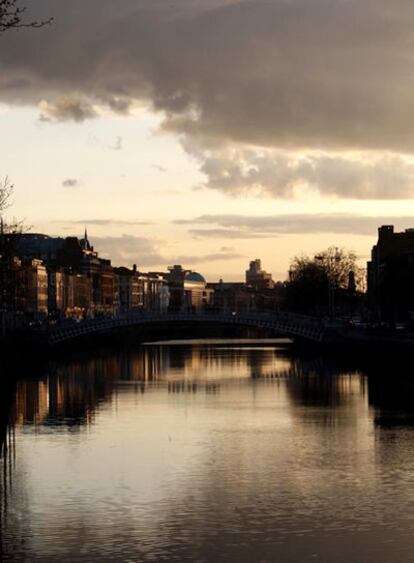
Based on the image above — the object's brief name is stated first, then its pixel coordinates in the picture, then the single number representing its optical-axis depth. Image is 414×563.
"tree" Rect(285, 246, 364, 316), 196.62
